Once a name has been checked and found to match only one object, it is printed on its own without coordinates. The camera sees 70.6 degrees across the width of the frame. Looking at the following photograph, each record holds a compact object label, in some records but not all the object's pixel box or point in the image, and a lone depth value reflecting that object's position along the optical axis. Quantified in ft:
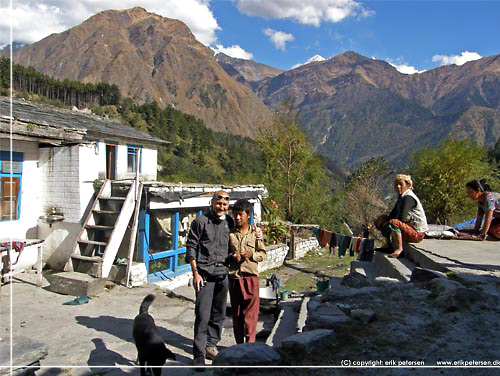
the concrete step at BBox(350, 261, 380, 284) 19.95
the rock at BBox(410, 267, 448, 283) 14.01
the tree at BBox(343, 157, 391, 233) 96.27
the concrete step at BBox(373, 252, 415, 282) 16.29
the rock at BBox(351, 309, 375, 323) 10.60
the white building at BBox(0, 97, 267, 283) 24.29
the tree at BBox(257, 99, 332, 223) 75.36
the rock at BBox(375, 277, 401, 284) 14.99
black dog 10.25
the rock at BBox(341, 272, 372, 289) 16.47
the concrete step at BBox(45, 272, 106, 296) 21.04
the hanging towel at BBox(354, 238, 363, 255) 36.39
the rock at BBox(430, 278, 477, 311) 11.35
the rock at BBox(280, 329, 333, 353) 8.86
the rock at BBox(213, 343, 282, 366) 8.14
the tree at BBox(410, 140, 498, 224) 68.23
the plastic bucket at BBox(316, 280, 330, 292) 23.11
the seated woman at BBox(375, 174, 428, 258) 18.79
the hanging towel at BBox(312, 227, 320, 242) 44.98
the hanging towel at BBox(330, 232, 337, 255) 41.60
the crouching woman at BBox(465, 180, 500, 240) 20.08
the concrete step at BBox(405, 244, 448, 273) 15.40
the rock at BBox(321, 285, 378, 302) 13.28
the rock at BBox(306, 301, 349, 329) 10.40
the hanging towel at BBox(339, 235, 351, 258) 38.90
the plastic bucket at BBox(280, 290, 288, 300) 21.52
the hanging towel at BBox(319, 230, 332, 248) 42.88
